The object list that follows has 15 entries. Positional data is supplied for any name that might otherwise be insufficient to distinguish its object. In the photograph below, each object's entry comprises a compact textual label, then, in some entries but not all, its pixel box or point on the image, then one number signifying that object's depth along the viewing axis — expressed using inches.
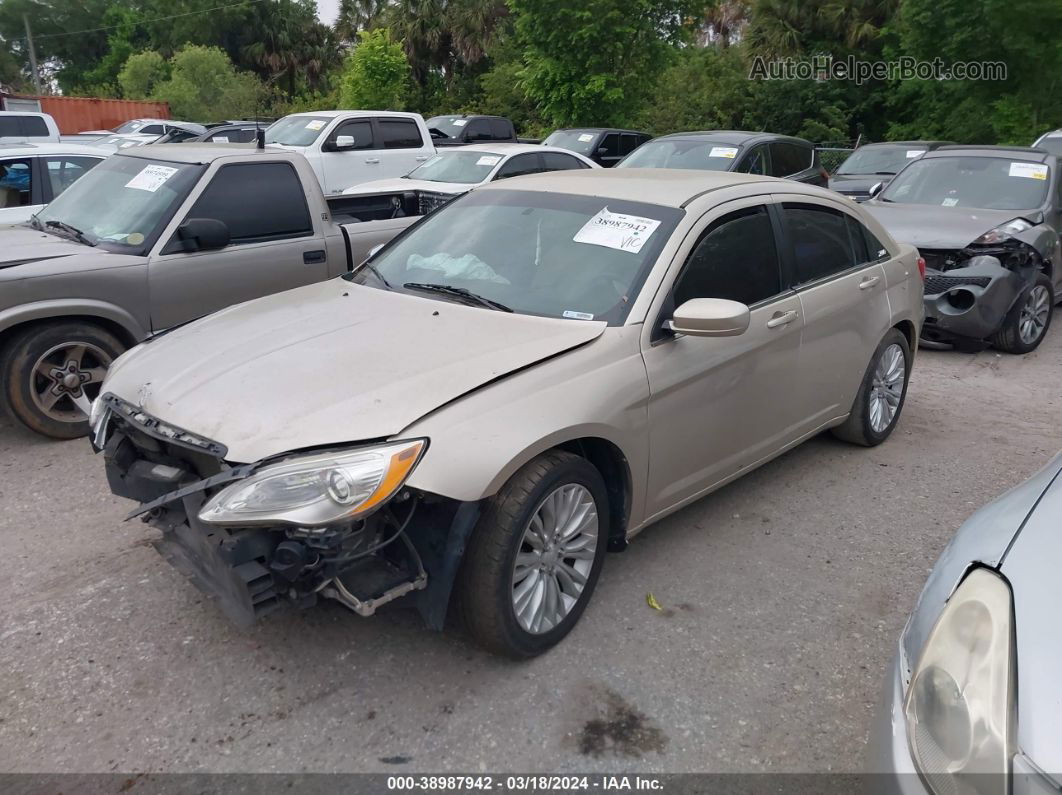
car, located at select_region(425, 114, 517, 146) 733.3
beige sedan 113.5
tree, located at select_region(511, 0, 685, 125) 728.3
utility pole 1662.6
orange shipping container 1173.1
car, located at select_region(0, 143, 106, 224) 313.9
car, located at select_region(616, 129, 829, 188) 435.5
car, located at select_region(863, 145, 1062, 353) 297.1
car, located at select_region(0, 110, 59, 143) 583.2
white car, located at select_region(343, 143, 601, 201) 444.9
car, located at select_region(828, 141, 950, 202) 541.6
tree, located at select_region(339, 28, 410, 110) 892.6
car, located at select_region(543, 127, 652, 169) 612.4
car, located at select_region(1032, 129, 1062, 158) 488.4
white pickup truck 511.8
